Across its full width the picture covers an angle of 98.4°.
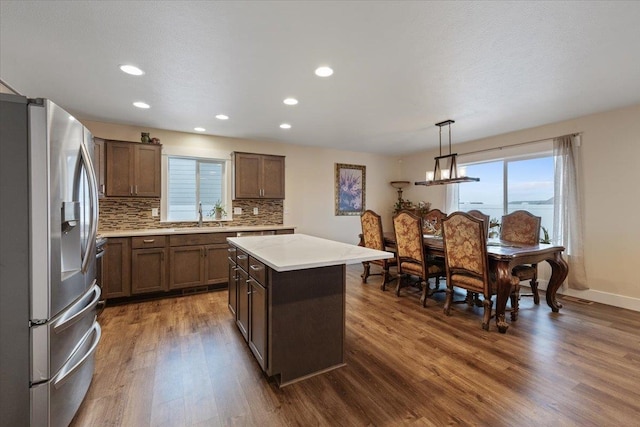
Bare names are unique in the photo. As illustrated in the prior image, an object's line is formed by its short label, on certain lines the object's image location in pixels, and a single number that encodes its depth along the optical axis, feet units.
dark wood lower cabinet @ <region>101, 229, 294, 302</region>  11.60
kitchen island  6.16
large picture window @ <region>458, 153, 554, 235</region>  14.08
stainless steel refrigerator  4.03
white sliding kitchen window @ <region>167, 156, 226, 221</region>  14.67
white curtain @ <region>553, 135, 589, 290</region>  12.46
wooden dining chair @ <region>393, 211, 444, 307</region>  11.44
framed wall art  19.75
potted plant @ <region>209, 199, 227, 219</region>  15.43
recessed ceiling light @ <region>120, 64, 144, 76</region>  7.79
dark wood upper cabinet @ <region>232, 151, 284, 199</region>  15.20
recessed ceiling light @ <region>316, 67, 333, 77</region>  7.95
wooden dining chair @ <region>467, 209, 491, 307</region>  11.28
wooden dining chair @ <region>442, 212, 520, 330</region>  9.21
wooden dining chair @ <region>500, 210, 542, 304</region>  10.95
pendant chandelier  11.95
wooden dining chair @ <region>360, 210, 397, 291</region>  13.42
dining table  9.04
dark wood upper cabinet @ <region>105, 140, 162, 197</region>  12.47
